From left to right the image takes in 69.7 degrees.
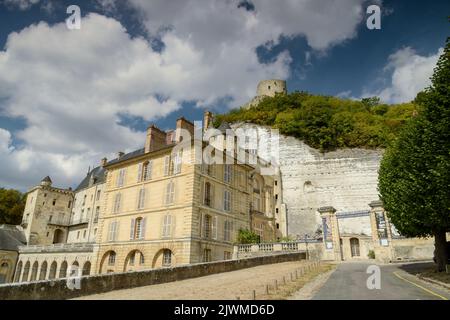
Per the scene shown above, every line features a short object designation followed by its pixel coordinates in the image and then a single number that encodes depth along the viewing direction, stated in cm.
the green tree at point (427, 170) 1146
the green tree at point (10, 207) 5447
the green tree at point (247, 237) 2692
